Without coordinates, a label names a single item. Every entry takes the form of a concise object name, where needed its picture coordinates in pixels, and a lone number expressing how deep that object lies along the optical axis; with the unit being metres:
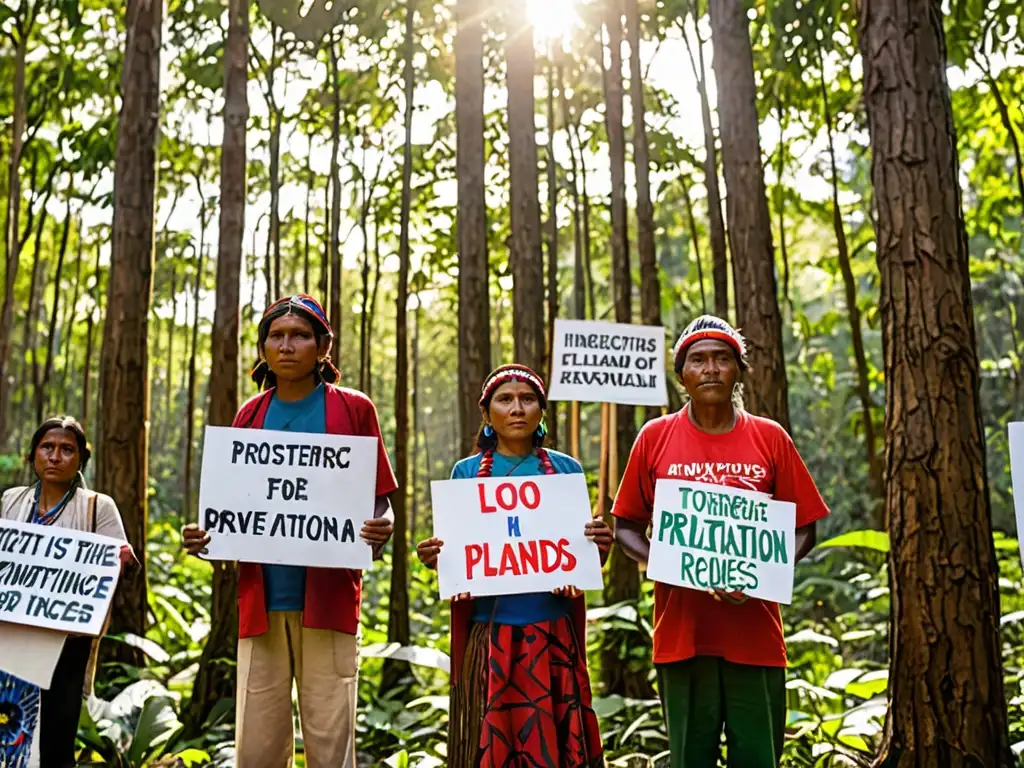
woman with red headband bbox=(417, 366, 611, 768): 3.11
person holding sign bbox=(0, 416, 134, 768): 3.76
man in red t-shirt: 2.97
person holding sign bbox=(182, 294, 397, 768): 3.24
